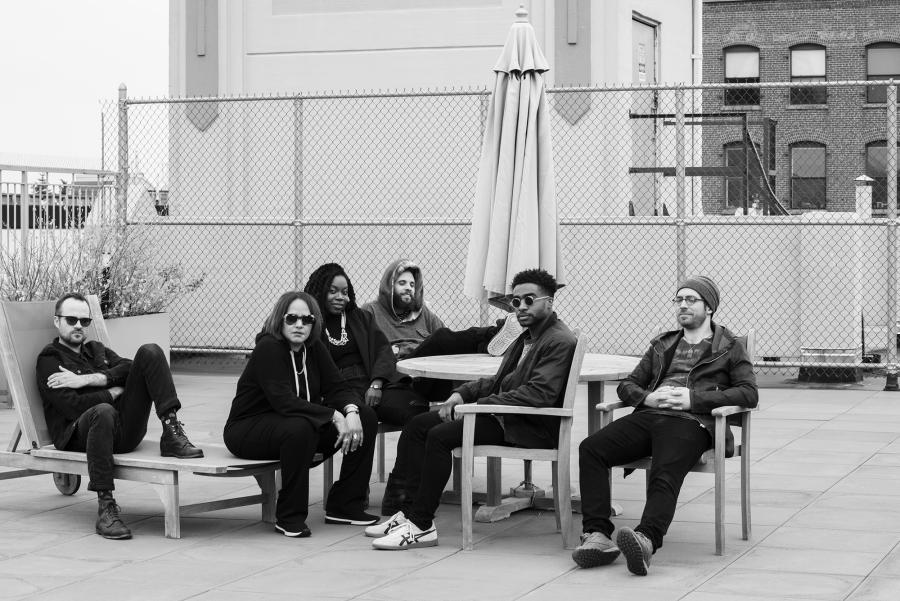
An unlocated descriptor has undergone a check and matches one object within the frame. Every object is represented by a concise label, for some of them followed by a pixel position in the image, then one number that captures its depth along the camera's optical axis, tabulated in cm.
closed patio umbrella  813
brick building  4503
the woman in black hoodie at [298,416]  657
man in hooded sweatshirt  807
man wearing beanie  589
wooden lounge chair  653
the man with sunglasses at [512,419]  633
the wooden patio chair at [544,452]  626
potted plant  1108
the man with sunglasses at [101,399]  662
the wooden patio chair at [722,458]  615
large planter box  1151
